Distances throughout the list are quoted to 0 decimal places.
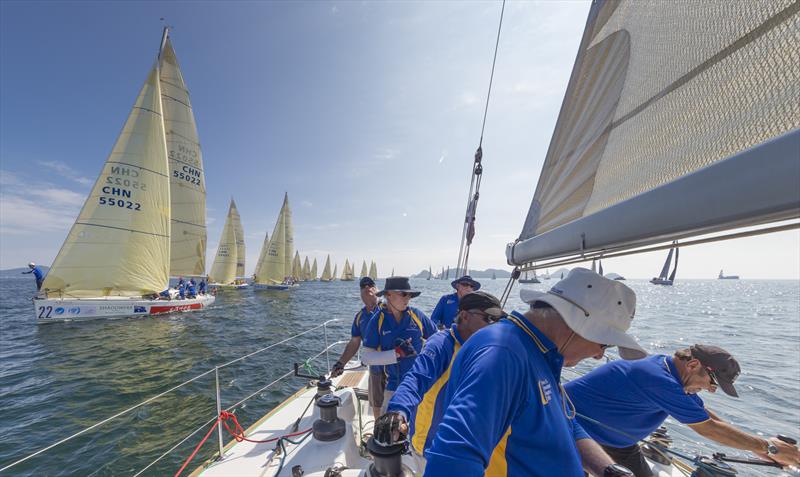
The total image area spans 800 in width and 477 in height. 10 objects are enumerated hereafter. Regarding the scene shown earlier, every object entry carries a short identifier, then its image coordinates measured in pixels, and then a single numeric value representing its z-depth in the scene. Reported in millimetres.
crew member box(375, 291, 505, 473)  1428
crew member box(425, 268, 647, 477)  815
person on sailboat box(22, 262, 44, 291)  14814
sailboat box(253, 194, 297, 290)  38969
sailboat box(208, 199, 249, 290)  36375
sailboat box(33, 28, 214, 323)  14305
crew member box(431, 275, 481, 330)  4674
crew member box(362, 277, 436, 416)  2961
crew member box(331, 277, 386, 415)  3178
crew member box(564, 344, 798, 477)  2002
